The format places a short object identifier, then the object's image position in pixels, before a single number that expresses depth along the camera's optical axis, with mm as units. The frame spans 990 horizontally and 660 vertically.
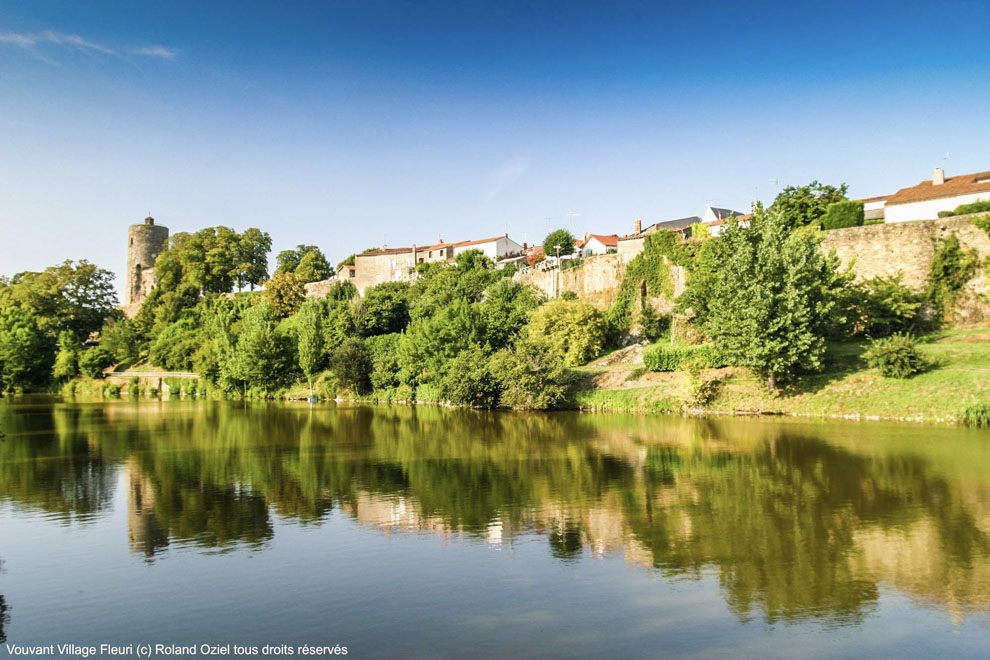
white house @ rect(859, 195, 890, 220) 49750
